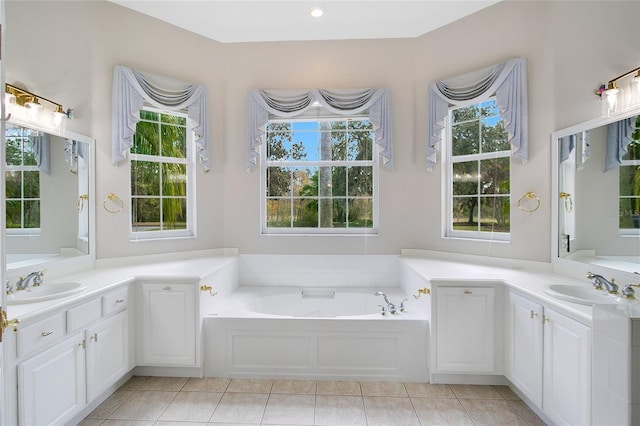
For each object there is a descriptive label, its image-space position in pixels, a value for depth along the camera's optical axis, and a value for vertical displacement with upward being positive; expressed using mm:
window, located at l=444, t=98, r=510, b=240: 2811 +363
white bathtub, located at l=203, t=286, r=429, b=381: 2348 -1009
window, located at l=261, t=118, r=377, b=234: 3369 +356
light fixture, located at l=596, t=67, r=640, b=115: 1879 +738
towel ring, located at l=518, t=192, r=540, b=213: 2553 +117
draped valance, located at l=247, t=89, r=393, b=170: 3160 +1079
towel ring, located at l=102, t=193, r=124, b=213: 2742 +90
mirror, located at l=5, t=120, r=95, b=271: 1975 +108
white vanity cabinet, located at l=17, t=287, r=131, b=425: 1529 -829
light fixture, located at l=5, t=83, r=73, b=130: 1966 +697
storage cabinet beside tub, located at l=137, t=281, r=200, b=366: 2359 -836
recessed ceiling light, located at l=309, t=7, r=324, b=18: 2754 +1772
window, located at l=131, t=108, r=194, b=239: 2959 +345
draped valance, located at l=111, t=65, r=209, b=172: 2756 +1028
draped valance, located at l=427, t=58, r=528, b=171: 2594 +1033
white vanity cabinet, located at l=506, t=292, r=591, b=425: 1578 -845
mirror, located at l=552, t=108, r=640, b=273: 1843 +130
